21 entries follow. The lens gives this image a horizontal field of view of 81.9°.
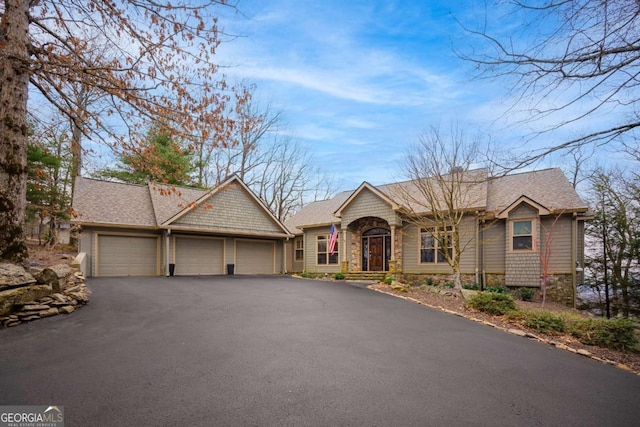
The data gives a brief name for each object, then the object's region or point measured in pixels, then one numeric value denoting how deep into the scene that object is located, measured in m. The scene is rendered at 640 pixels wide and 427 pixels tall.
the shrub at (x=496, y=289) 14.47
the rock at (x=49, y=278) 7.20
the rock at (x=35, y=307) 6.61
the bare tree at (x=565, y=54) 4.26
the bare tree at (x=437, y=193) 13.63
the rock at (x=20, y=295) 6.31
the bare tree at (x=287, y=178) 31.00
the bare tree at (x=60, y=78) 7.11
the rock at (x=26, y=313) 6.47
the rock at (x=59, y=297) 7.26
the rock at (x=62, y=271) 7.85
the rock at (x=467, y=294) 10.72
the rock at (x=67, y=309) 7.14
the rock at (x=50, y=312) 6.82
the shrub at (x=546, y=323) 7.78
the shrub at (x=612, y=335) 7.02
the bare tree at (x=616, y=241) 17.14
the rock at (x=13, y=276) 6.55
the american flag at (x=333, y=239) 19.47
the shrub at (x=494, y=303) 9.19
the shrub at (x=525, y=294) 14.21
